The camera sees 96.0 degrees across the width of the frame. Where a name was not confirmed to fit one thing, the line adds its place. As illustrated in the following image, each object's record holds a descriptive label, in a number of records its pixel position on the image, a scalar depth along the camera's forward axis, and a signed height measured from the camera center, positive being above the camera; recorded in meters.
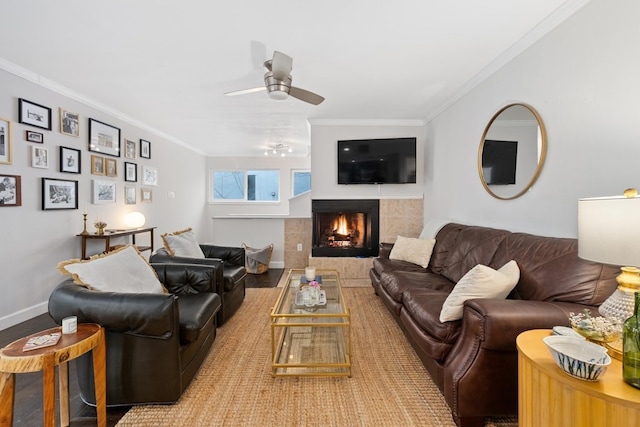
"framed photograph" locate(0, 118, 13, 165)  2.56 +0.56
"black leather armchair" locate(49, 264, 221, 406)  1.55 -0.76
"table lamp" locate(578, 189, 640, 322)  1.07 -0.11
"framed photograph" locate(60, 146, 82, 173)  3.12 +0.51
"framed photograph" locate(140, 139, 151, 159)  4.48 +0.91
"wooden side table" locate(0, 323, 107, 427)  1.19 -0.66
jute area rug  1.59 -1.16
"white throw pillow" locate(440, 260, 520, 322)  1.64 -0.45
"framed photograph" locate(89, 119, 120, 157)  3.52 +0.87
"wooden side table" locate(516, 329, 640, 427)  0.89 -0.62
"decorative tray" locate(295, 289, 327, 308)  2.24 -0.75
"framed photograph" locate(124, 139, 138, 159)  4.16 +0.84
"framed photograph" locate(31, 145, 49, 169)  2.83 +0.49
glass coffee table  1.96 -1.06
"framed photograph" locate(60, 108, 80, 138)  3.12 +0.92
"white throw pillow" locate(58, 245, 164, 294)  1.70 -0.42
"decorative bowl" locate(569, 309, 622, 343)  1.11 -0.46
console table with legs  3.25 -0.35
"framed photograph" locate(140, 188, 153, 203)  4.52 +0.18
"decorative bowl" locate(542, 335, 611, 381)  0.95 -0.51
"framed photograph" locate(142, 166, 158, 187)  4.56 +0.50
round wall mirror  2.17 +0.49
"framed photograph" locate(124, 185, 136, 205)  4.12 +0.17
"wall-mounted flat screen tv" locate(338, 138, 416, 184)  4.18 +0.71
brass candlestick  3.26 -0.24
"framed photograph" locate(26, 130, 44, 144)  2.79 +0.68
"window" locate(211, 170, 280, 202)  6.92 +0.55
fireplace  4.35 -0.29
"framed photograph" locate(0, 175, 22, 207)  2.57 +0.13
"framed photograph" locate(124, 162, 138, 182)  4.12 +0.51
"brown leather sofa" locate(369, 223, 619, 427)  1.39 -0.60
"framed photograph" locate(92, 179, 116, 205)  3.54 +0.19
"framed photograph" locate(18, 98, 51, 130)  2.71 +0.90
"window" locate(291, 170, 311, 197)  6.90 +0.65
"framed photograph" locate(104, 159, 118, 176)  3.74 +0.52
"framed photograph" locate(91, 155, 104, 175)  3.53 +0.51
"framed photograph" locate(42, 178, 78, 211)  2.95 +0.13
